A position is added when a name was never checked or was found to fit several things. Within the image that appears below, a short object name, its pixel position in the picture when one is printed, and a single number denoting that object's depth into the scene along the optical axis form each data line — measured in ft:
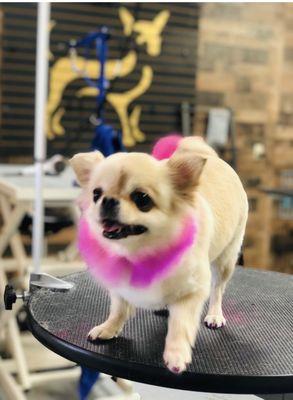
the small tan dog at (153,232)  2.25
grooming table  2.43
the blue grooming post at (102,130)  6.01
